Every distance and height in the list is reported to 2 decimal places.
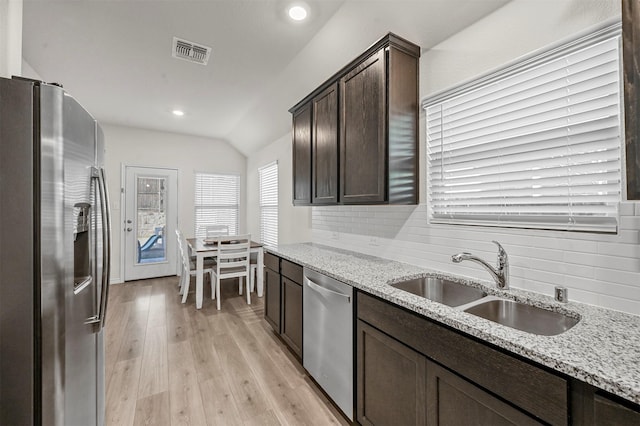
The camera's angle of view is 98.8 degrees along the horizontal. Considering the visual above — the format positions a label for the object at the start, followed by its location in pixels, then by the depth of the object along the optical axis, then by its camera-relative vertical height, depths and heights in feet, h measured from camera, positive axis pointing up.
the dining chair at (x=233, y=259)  11.95 -2.04
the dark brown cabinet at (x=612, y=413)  2.24 -1.69
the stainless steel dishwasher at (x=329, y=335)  5.55 -2.71
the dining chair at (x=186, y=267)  12.60 -2.41
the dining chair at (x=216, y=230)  17.33 -0.91
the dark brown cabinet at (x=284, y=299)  7.59 -2.57
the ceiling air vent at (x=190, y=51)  8.13 +5.15
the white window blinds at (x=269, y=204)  15.66 +0.72
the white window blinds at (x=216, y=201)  18.54 +1.07
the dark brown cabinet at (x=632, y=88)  2.79 +1.28
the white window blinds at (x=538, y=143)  3.96 +1.24
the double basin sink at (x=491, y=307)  4.10 -1.60
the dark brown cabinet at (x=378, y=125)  6.15 +2.18
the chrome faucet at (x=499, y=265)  4.78 -0.90
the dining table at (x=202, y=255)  11.94 -1.81
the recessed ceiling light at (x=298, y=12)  6.57 +5.00
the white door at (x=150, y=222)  16.34 -0.35
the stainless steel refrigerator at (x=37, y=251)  2.81 -0.36
